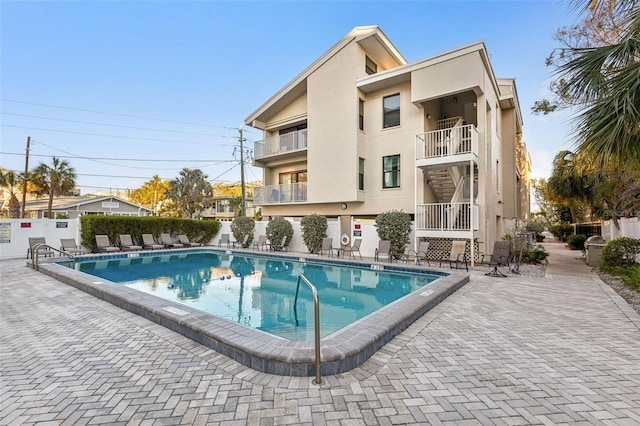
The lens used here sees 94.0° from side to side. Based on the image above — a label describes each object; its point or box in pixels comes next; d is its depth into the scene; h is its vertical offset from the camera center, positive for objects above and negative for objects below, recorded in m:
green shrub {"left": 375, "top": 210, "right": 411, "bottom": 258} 12.27 -0.35
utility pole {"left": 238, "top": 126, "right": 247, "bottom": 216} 23.92 +4.63
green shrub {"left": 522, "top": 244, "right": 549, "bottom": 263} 12.11 -1.42
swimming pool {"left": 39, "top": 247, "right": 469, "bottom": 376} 3.27 -1.47
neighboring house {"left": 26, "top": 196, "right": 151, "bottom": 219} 27.93 +1.60
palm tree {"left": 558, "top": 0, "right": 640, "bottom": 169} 4.64 +2.08
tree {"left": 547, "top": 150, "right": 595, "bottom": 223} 16.66 +2.23
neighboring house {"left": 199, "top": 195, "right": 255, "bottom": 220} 43.16 +1.79
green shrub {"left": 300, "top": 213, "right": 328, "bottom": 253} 14.71 -0.41
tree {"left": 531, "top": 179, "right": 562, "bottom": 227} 33.38 +1.50
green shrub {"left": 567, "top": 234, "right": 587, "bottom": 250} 19.61 -1.39
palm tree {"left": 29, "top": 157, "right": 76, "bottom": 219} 23.69 +3.62
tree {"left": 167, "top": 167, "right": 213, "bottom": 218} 34.28 +3.71
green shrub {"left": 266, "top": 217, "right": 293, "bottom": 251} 15.70 -0.53
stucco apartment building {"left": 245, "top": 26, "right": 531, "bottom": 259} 11.75 +3.96
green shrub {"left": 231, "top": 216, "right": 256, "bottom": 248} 17.67 -0.36
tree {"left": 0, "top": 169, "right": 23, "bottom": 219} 22.70 +2.82
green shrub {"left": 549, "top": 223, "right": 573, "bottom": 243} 27.00 -0.91
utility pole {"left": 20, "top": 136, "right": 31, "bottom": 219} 21.81 +3.50
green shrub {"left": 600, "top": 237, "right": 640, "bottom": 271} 9.39 -1.04
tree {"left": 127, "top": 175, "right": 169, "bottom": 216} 49.91 +5.06
